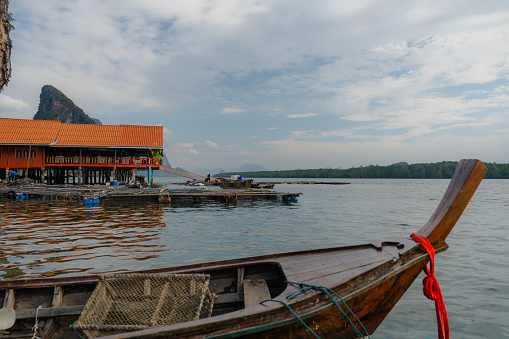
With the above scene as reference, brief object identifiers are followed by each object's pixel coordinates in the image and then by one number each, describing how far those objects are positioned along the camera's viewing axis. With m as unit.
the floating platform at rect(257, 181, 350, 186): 75.63
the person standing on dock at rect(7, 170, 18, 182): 32.44
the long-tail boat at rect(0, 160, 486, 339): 3.14
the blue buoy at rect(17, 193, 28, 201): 25.42
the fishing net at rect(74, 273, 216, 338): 4.20
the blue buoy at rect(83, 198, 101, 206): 22.03
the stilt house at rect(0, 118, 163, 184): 33.62
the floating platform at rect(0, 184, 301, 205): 23.64
